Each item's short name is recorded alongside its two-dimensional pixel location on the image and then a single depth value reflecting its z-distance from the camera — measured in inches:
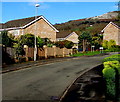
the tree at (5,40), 932.6
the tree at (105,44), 2096.5
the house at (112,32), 2234.3
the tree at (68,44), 1446.9
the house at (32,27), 1368.5
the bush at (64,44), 1369.3
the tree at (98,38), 2245.3
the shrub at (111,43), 2058.3
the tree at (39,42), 1128.4
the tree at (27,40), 1051.9
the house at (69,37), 1988.2
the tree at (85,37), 1900.2
